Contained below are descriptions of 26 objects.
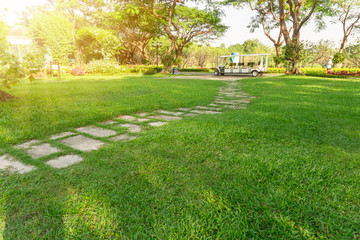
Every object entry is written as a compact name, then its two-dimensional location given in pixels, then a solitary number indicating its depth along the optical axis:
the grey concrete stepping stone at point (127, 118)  3.52
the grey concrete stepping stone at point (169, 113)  3.99
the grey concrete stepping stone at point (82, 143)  2.27
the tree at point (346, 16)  22.37
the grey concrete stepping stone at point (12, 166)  1.77
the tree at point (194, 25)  24.47
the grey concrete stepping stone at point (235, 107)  4.61
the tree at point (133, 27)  21.09
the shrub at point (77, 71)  15.91
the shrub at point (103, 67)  17.81
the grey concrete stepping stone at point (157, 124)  3.19
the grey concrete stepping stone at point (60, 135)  2.59
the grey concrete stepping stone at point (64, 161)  1.87
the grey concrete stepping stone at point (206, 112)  4.16
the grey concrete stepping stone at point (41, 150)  2.09
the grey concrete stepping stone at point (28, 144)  2.29
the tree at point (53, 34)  27.36
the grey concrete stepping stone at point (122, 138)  2.56
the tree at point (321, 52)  31.17
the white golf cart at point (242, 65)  16.73
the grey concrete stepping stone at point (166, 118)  3.60
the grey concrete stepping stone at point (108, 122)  3.27
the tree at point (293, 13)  14.65
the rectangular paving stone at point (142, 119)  3.47
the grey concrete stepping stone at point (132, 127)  2.92
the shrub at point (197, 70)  31.27
